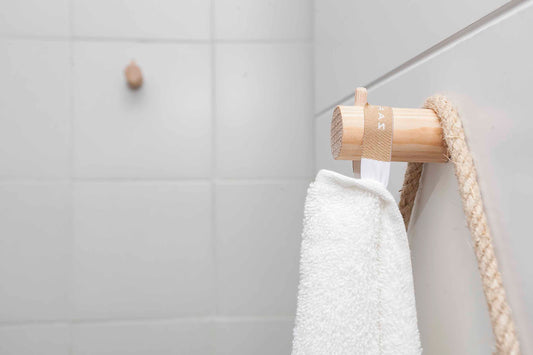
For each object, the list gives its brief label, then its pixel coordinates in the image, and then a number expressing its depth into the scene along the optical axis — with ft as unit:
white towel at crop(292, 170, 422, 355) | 0.95
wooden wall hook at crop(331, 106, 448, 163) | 0.99
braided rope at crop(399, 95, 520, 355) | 0.79
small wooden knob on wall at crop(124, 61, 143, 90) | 2.70
